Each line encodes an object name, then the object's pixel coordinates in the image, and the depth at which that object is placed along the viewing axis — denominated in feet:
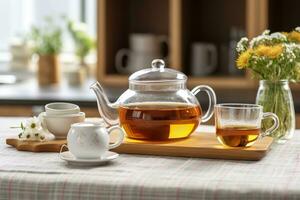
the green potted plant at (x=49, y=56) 9.90
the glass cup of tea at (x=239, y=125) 5.34
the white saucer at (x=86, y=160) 5.07
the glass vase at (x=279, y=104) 5.76
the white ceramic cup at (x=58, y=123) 5.71
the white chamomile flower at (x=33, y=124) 5.68
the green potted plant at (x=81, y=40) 10.21
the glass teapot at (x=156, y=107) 5.49
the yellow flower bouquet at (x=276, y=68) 5.61
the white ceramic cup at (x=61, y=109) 5.74
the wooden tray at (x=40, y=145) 5.50
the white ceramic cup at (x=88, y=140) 5.10
